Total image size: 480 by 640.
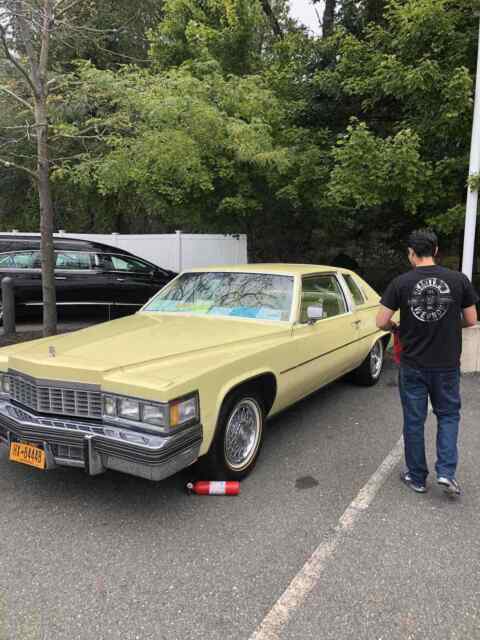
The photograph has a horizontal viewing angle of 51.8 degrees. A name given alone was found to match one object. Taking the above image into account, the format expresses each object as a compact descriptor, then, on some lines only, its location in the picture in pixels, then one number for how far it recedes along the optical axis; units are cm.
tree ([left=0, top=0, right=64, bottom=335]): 607
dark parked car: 831
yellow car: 287
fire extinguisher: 335
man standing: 320
